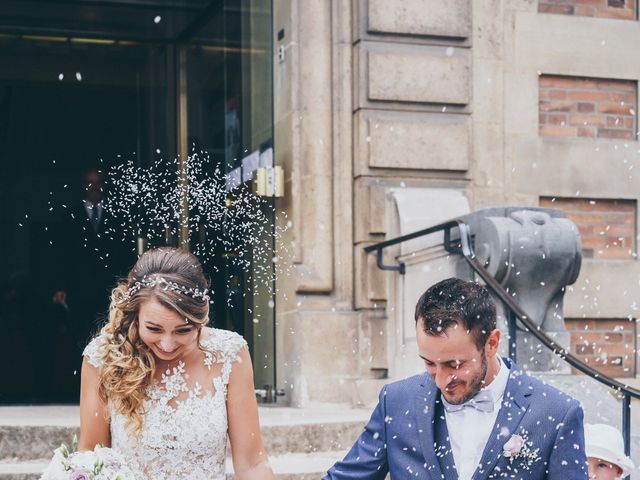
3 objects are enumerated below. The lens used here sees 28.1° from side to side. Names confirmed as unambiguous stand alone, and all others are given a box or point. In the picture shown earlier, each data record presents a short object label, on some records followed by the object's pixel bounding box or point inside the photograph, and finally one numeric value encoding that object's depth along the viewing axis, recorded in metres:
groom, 3.43
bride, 4.33
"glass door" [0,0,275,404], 9.50
